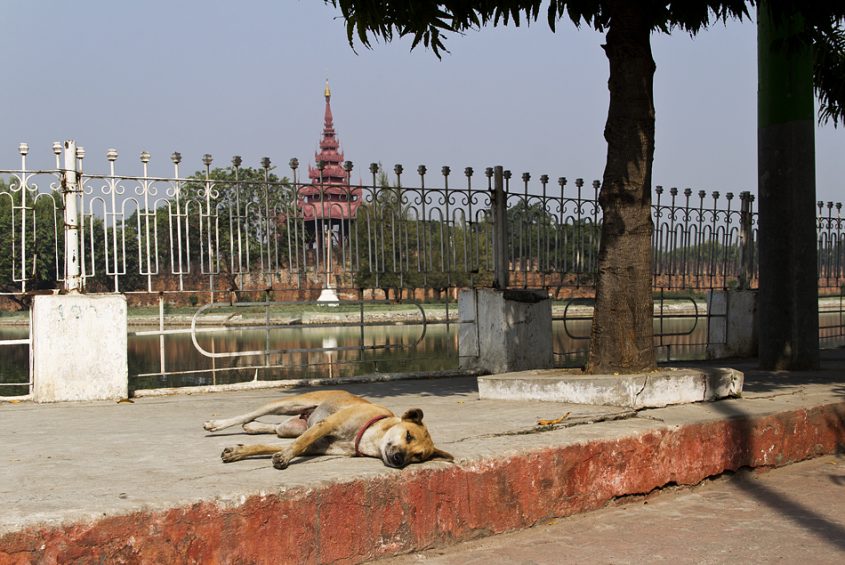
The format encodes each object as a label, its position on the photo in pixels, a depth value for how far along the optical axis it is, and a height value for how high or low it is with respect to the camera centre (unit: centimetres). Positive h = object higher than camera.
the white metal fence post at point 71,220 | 841 +67
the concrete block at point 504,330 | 1056 -58
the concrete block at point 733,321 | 1340 -65
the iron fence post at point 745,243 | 1356 +54
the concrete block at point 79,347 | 823 -55
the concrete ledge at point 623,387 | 663 -84
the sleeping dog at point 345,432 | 456 -80
